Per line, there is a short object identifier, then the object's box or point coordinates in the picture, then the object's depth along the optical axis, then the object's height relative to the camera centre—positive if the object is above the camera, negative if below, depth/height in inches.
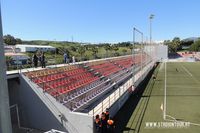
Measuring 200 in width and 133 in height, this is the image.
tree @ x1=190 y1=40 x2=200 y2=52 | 2680.8 +117.5
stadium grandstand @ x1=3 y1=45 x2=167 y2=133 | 263.6 -92.8
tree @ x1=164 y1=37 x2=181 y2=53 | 2827.5 +160.9
